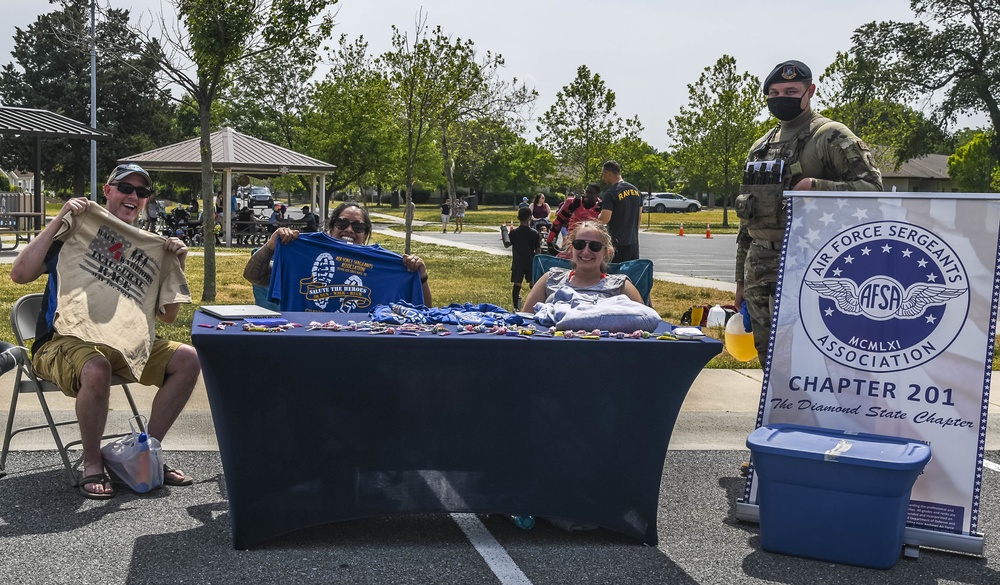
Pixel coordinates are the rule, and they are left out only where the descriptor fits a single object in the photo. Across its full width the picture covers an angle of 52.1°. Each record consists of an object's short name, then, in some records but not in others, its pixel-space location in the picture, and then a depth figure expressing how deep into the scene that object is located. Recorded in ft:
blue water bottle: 15.30
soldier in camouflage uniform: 16.46
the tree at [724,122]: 144.66
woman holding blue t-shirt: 18.16
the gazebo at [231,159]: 82.07
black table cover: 12.49
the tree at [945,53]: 146.00
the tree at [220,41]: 37.29
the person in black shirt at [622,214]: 35.27
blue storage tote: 12.64
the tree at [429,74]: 63.10
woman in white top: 16.62
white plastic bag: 15.31
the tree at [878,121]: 134.00
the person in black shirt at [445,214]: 127.14
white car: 221.25
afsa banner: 13.92
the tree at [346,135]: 138.00
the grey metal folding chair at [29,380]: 15.53
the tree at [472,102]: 64.75
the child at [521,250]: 41.16
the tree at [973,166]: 180.69
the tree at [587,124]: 130.31
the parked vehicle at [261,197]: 188.15
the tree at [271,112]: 163.73
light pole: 64.61
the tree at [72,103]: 161.17
